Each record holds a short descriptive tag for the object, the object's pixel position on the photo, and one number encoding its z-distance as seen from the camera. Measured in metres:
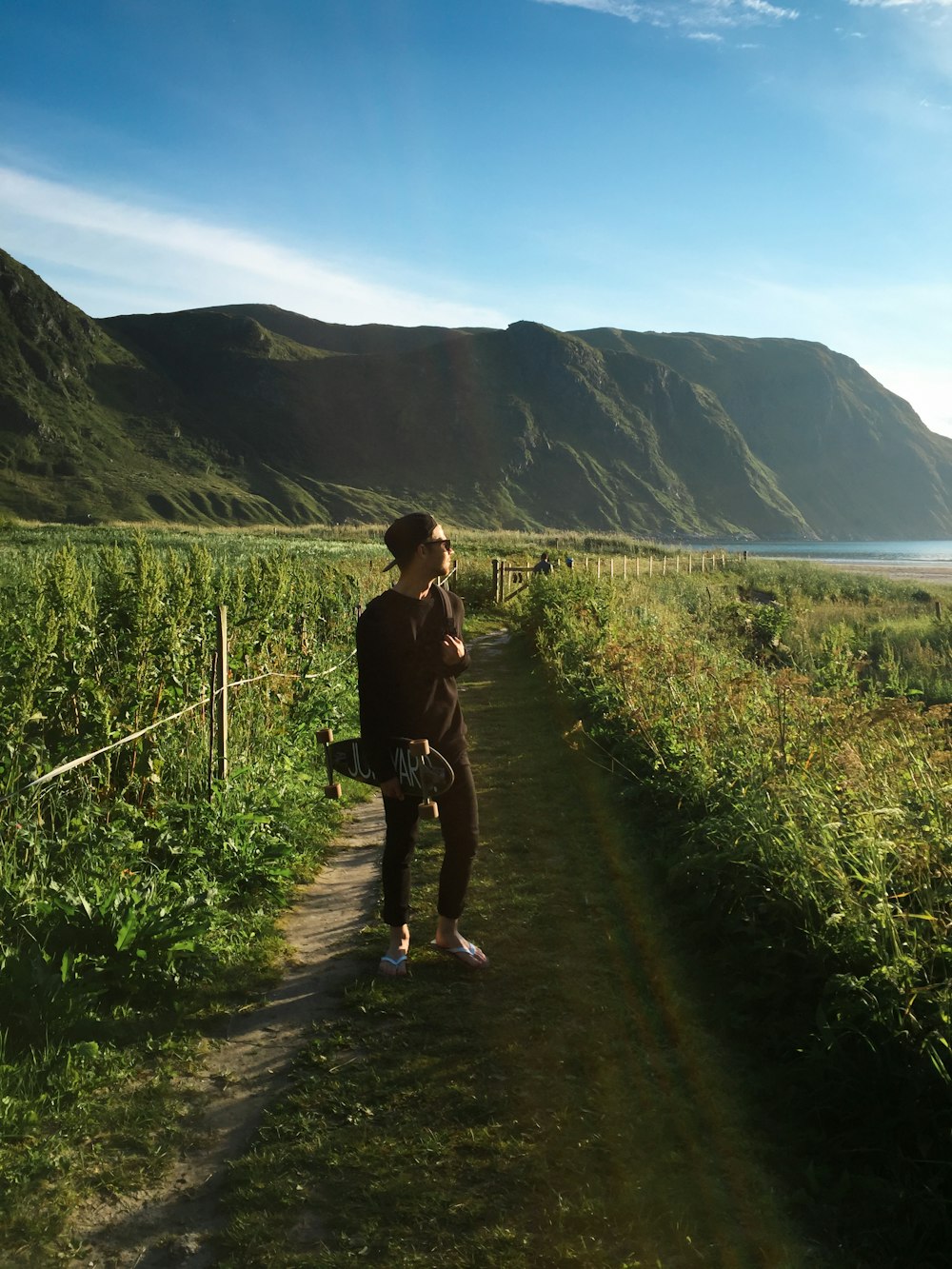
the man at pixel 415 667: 4.12
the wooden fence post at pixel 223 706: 6.23
